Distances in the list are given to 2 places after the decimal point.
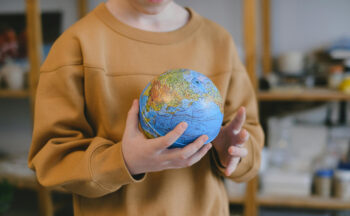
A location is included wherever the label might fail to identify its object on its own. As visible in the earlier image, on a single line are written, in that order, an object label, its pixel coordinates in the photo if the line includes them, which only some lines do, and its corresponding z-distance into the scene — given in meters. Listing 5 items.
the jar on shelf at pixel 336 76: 1.92
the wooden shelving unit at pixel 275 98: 1.75
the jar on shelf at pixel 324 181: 1.86
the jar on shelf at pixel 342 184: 1.81
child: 0.84
